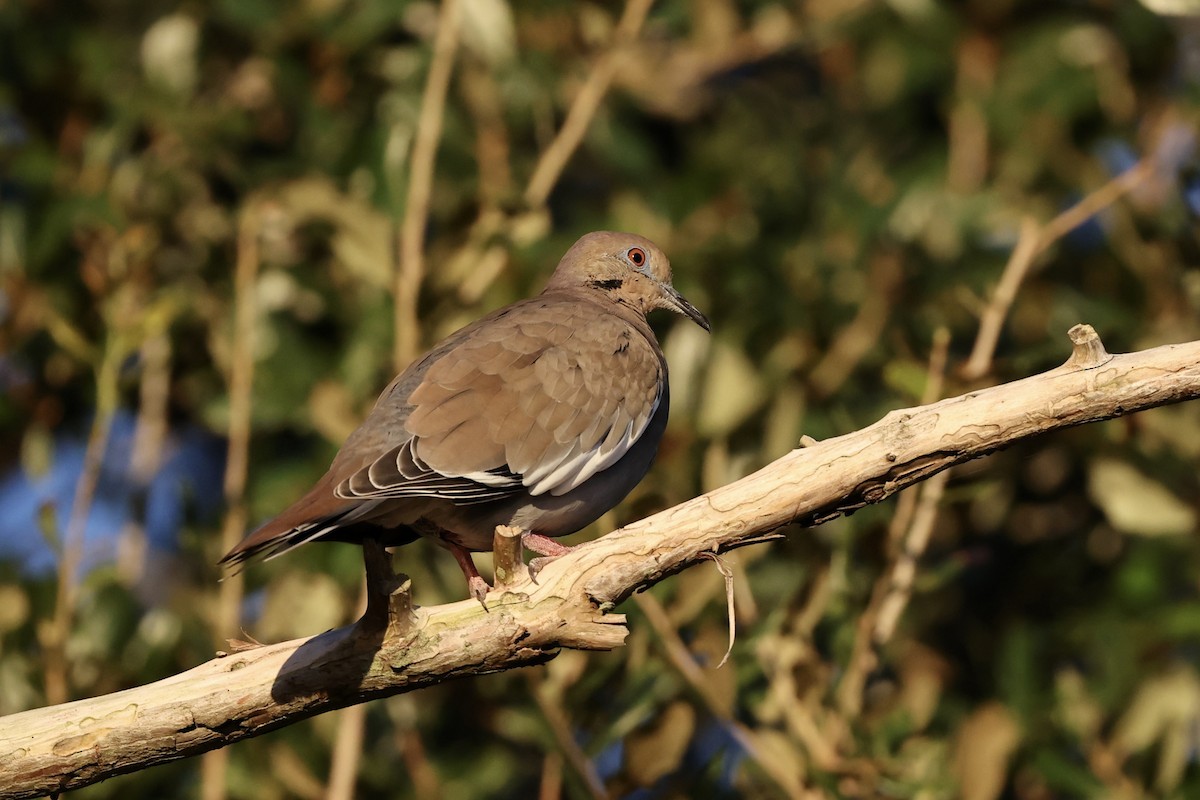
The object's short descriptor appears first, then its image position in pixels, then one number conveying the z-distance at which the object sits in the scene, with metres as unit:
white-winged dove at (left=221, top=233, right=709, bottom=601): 7.34
